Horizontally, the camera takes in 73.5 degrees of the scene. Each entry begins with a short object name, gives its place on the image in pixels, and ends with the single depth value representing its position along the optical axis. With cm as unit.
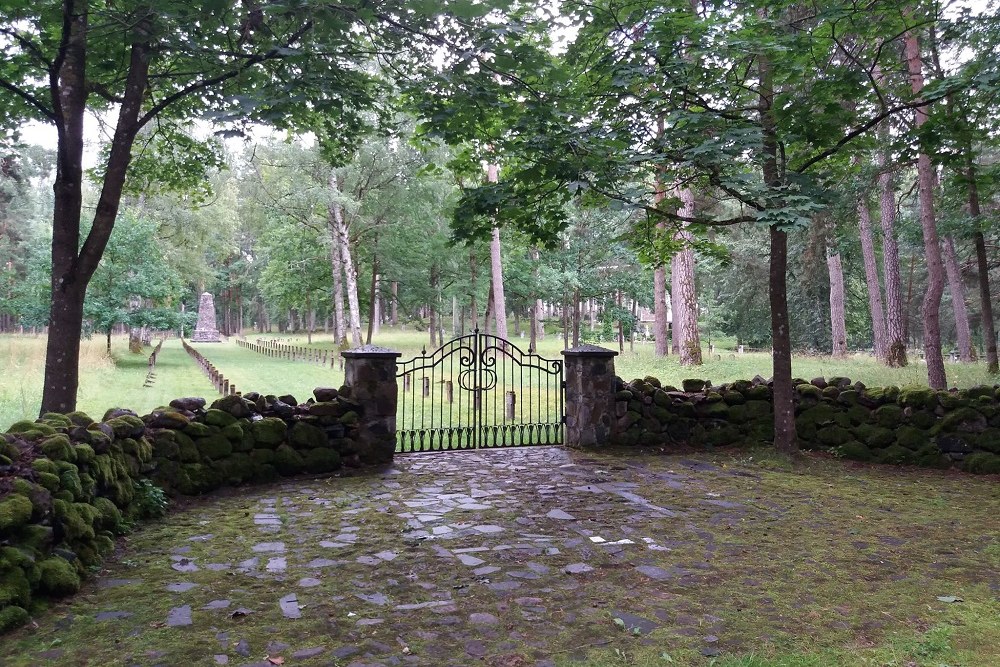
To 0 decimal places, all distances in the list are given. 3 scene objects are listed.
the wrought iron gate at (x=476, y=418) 931
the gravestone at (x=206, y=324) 4678
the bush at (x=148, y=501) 570
